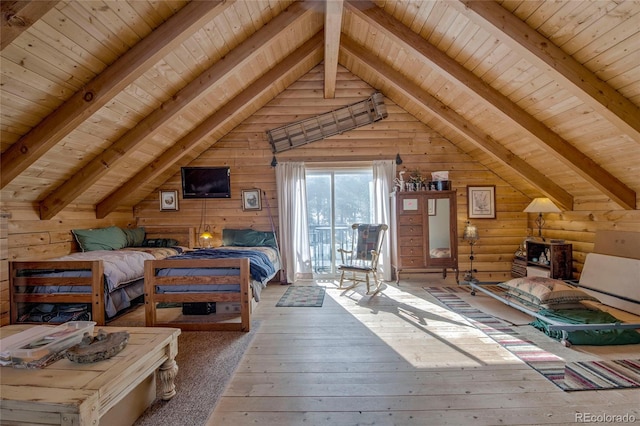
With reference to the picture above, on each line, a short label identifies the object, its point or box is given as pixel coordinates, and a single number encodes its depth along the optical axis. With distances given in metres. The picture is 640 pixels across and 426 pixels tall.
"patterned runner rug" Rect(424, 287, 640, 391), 2.05
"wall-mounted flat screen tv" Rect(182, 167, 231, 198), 5.18
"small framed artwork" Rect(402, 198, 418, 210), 4.70
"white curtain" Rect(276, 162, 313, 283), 5.14
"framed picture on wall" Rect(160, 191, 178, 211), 5.29
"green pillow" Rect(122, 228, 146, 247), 4.85
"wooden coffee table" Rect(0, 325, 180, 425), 1.31
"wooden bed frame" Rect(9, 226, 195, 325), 2.99
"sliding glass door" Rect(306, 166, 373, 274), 5.40
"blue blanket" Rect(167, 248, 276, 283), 3.46
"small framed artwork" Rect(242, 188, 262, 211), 5.23
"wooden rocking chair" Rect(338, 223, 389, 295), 4.41
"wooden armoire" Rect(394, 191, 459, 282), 4.66
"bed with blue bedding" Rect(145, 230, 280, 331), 3.01
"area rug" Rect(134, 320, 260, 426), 1.81
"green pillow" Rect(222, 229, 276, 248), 5.04
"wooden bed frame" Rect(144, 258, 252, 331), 3.00
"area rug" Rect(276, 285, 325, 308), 3.91
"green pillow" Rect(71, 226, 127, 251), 4.14
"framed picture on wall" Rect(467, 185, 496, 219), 5.17
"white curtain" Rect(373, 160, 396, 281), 5.10
